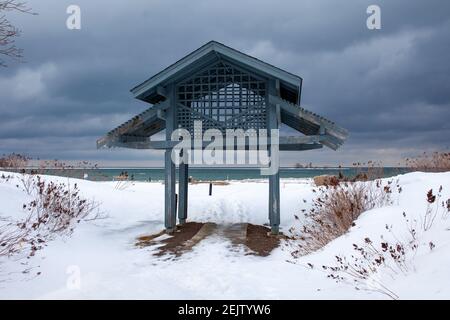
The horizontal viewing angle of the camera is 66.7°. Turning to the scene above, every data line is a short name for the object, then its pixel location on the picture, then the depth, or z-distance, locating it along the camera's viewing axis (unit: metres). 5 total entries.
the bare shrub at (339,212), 7.77
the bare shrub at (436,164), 15.87
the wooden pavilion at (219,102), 9.91
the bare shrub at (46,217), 7.72
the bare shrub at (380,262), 4.95
